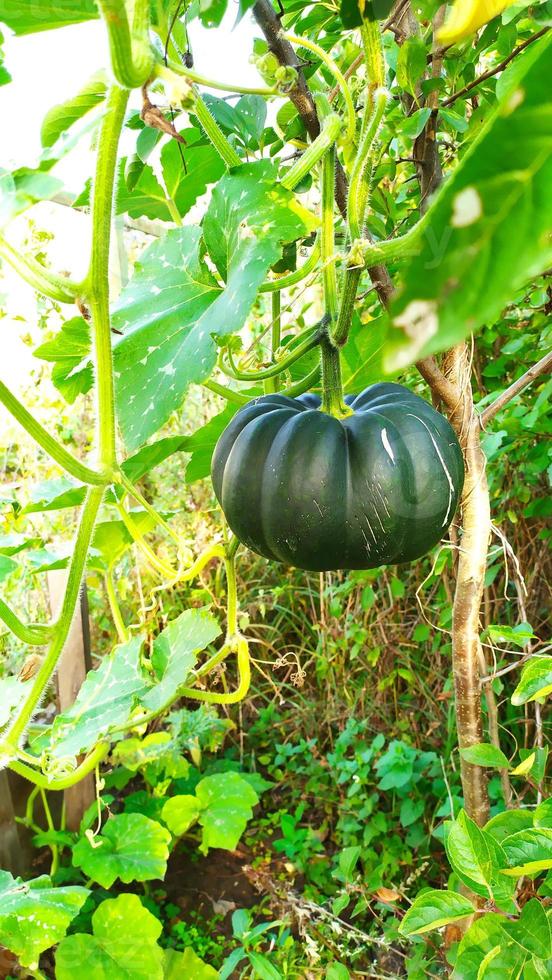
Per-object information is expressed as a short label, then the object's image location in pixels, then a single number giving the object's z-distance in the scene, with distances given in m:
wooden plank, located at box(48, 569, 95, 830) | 1.64
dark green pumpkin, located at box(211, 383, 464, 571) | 0.57
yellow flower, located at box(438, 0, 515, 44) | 0.17
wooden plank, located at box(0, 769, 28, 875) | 1.51
